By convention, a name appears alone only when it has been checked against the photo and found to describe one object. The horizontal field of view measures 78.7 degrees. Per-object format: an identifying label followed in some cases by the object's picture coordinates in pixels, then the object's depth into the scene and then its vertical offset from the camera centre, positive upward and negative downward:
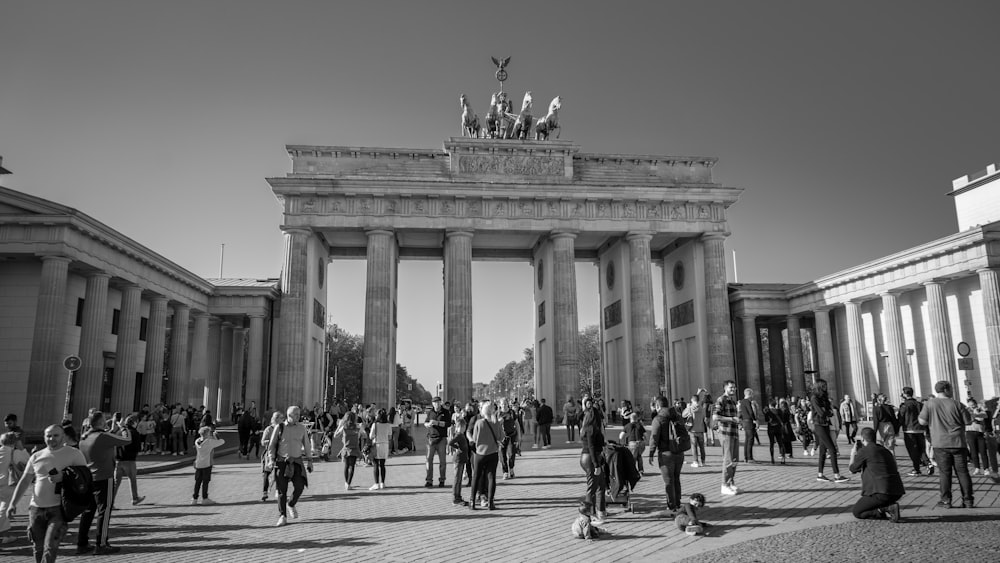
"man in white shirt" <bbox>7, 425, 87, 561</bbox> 6.97 -1.15
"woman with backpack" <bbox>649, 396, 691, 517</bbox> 9.39 -0.91
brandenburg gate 39.75 +10.73
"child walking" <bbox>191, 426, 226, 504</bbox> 12.21 -1.37
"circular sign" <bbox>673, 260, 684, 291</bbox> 46.44 +8.32
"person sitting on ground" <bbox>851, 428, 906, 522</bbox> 8.72 -1.42
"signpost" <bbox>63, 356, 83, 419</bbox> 19.23 +0.98
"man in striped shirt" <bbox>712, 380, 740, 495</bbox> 11.34 -1.05
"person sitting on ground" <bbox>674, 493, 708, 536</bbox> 8.39 -1.87
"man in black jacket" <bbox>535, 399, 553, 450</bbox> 22.23 -1.21
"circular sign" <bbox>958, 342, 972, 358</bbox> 19.02 +0.99
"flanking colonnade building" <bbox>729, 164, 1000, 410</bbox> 30.14 +4.00
